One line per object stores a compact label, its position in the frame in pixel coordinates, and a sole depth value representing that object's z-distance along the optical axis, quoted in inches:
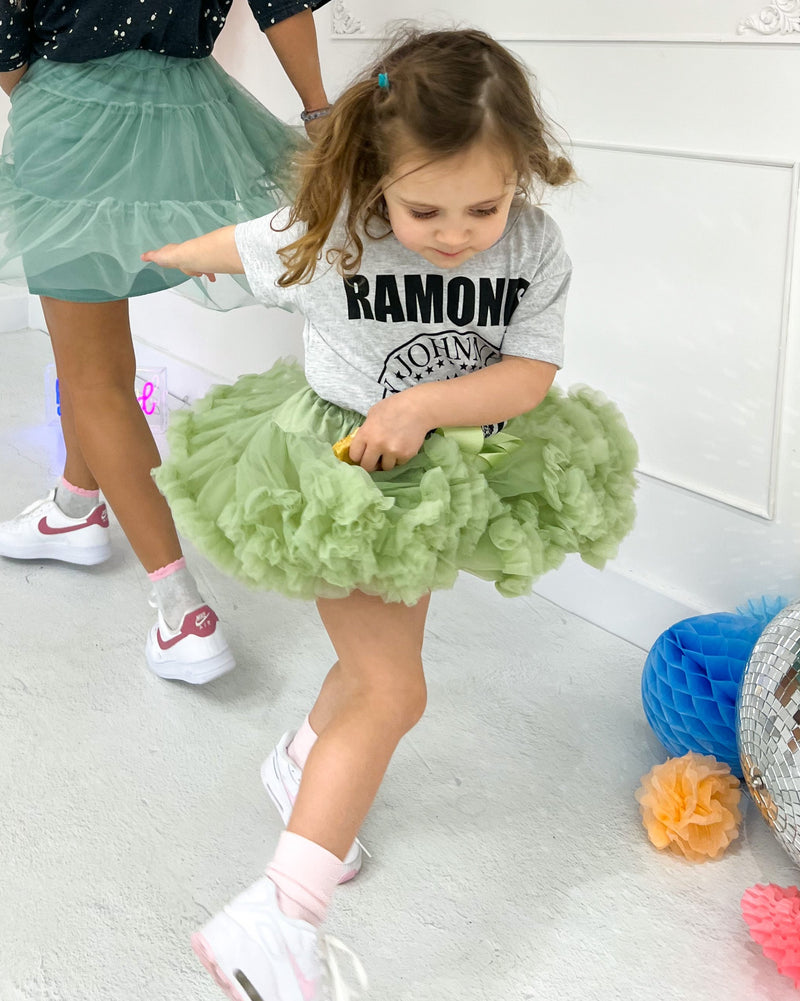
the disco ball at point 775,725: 43.9
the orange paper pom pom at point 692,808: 49.4
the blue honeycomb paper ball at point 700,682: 52.4
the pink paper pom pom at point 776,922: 42.9
